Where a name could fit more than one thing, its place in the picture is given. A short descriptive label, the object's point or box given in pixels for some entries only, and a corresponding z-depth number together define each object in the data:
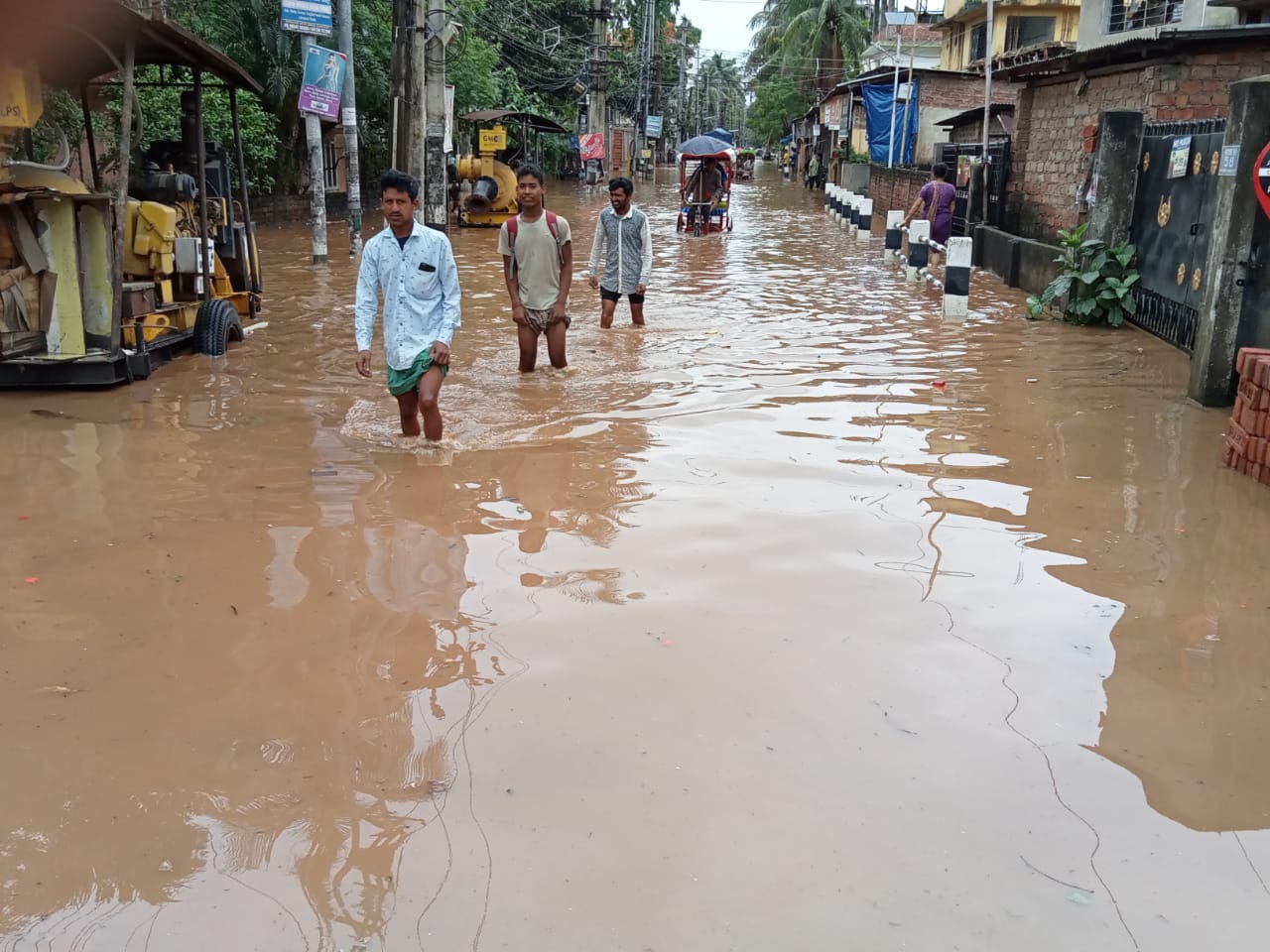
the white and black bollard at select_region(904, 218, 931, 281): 14.35
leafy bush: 10.82
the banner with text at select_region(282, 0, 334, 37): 14.00
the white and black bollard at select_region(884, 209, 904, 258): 17.67
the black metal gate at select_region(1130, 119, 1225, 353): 9.18
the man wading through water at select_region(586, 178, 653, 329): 9.72
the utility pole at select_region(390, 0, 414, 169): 15.84
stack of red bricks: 5.78
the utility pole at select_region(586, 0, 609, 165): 41.24
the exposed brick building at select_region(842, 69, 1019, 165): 36.53
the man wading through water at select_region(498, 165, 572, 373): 8.06
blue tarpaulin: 35.28
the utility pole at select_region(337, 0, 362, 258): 15.52
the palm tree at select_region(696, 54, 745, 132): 112.71
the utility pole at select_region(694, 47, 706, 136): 102.50
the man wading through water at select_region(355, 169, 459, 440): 6.09
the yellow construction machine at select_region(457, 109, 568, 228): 24.72
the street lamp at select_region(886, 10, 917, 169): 31.78
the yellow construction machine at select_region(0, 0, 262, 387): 7.70
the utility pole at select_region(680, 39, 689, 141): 69.75
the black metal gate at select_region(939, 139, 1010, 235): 17.64
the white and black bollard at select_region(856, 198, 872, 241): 22.33
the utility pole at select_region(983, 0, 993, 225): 15.69
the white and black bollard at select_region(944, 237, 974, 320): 11.30
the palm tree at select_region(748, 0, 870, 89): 51.31
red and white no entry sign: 6.60
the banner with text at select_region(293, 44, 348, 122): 14.38
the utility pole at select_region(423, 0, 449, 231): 17.85
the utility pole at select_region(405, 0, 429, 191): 16.25
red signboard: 42.81
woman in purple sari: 15.05
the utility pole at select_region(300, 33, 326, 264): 15.05
